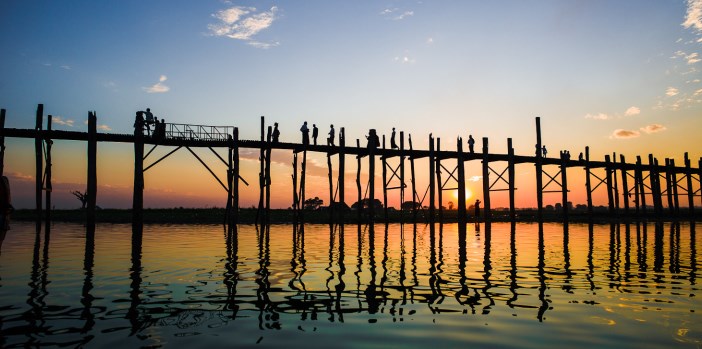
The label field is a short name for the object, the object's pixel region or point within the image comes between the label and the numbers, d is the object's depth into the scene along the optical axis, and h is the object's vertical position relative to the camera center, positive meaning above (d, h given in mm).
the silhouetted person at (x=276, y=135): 26828 +4049
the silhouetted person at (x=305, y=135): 27328 +4122
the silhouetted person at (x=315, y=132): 27875 +4377
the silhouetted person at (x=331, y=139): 28500 +4058
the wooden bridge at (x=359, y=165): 22344 +2749
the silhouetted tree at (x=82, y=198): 59719 +785
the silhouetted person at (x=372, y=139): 29062 +4166
